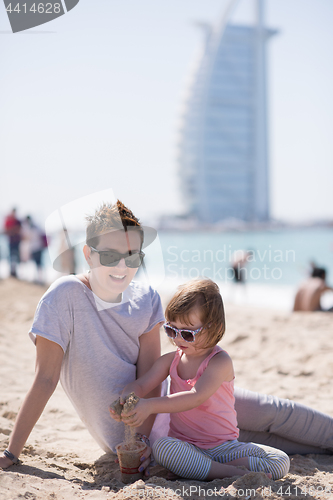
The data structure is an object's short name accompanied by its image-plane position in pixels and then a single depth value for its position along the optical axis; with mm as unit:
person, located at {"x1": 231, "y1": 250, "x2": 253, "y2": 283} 10906
